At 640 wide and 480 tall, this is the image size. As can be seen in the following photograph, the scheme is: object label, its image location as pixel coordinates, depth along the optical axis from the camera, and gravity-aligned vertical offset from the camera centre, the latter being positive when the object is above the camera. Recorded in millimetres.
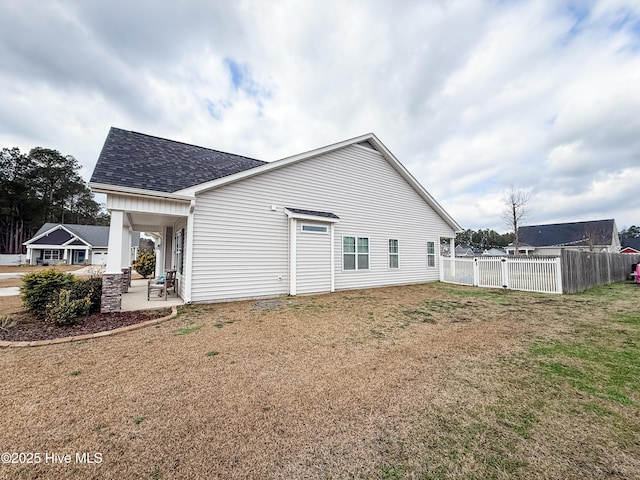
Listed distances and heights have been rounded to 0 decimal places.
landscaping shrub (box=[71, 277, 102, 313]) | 6215 -891
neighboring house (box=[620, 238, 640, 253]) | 34875 +1005
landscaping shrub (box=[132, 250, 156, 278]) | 16141 -632
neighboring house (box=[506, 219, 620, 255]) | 31381 +2035
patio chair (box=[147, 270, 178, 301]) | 8203 -1058
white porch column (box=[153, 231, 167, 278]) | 12720 -3
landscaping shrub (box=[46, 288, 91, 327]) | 5289 -1131
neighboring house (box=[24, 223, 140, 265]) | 32562 +1273
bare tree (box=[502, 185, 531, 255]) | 25047 +4519
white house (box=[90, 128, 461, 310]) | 7391 +1356
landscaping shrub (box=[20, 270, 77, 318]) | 5910 -809
